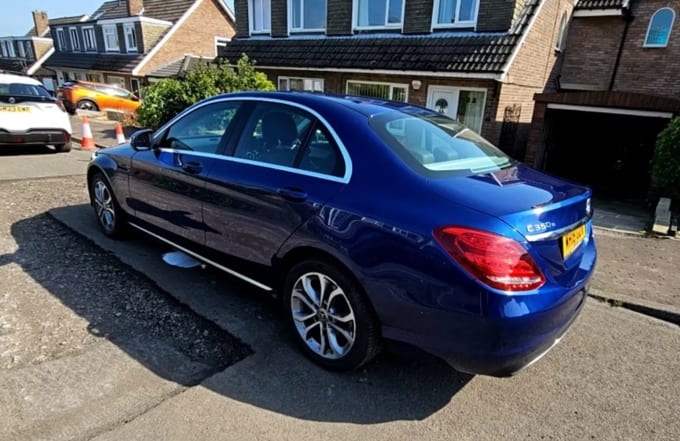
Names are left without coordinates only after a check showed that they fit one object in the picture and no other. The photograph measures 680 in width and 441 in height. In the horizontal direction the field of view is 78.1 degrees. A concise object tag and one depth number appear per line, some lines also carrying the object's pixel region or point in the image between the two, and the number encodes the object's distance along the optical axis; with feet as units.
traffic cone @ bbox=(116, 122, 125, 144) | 32.32
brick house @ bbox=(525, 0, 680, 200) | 40.36
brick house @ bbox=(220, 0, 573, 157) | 32.09
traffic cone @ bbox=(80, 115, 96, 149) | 34.01
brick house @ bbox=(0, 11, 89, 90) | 115.34
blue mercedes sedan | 6.91
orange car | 61.57
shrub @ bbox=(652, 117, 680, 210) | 21.77
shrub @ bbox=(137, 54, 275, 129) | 32.55
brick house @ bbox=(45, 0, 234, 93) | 80.89
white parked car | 27.63
